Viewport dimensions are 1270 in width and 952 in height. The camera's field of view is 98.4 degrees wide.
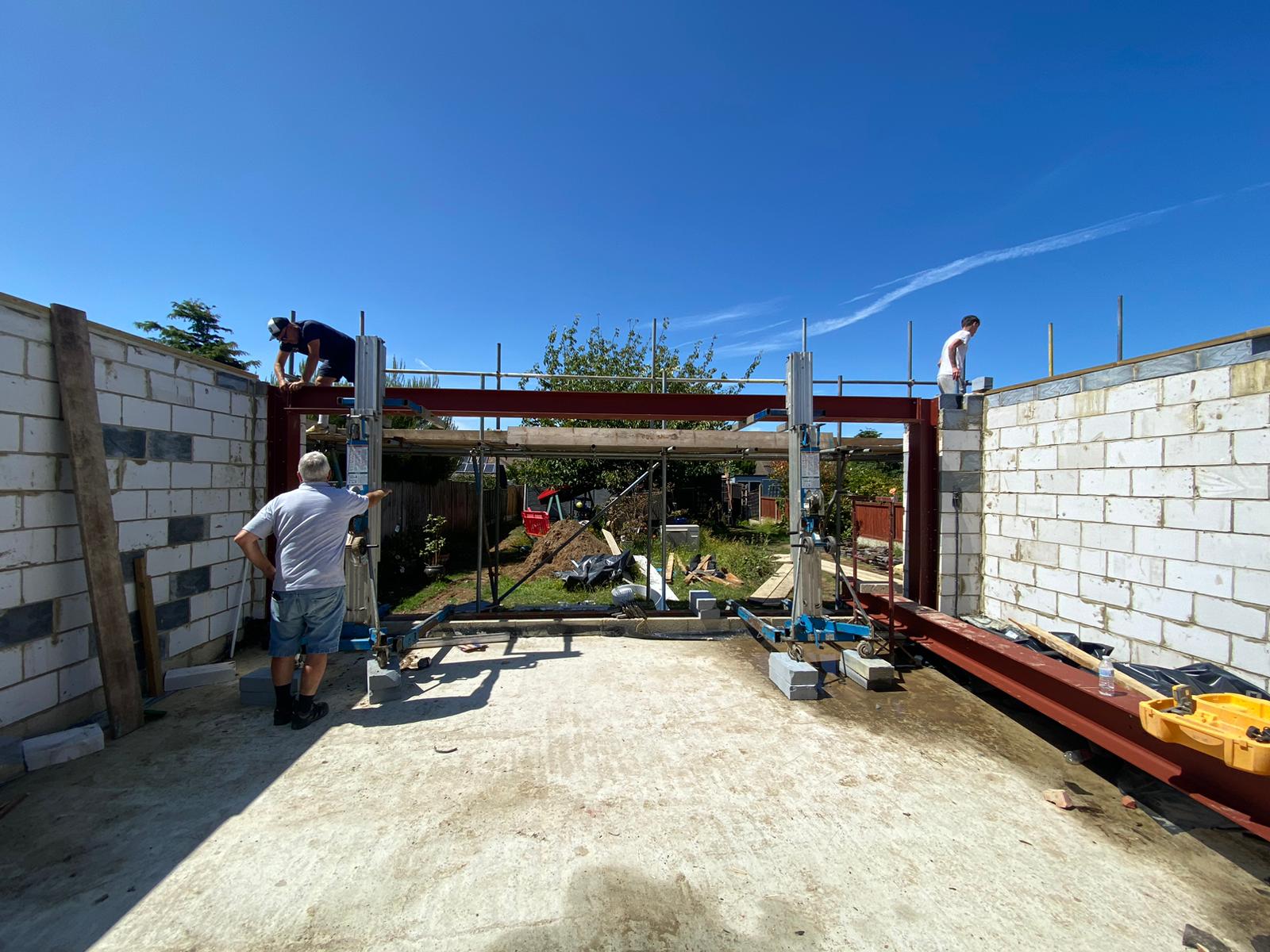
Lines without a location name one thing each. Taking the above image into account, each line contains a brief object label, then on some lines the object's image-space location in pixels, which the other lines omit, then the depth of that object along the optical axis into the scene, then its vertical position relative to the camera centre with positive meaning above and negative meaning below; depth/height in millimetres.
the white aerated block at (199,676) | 4570 -1716
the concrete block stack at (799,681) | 4559 -1688
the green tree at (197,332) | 18734 +4916
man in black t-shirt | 5707 +1375
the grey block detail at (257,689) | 4258 -1667
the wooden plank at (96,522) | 3812 -339
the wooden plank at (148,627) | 4410 -1237
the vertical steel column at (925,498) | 6602 -215
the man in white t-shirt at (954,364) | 6512 +1404
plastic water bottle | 3479 -1260
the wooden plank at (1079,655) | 3494 -1383
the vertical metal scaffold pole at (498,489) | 6551 -158
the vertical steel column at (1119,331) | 6043 +1664
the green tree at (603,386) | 16844 +3259
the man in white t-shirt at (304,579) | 3850 -738
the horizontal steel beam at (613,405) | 6285 +871
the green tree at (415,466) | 11341 +262
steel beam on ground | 2719 -1525
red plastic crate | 9289 -771
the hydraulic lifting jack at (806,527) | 5129 -443
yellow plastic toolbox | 2449 -1178
